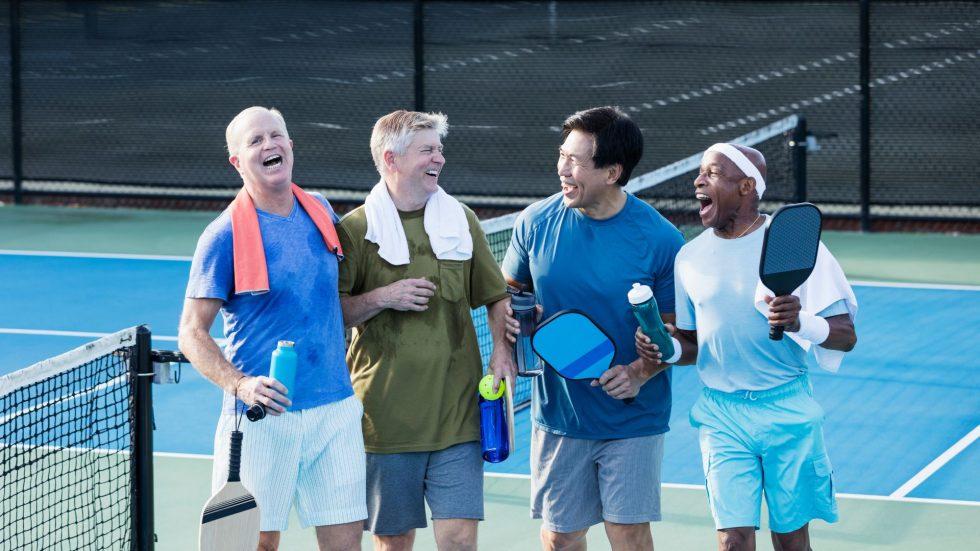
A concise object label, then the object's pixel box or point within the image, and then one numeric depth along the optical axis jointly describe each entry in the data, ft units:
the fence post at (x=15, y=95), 58.54
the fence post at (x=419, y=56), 56.29
